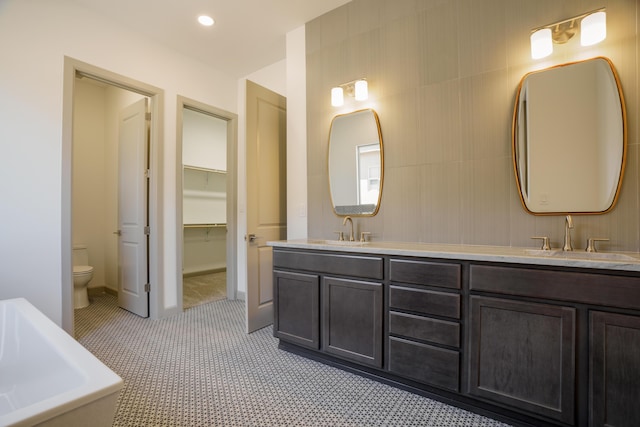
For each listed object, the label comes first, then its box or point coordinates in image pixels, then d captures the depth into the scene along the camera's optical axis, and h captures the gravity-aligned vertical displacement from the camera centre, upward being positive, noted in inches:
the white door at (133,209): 133.8 +0.5
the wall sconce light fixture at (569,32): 69.6 +40.9
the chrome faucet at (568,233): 71.8 -5.0
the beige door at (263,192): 119.2 +7.3
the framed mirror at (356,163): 104.3 +16.0
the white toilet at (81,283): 143.6 -33.0
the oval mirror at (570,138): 70.1 +16.9
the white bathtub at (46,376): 31.1 -20.6
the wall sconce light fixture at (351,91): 105.0 +40.3
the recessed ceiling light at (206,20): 117.4 +70.8
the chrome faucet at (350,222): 106.2 -4.2
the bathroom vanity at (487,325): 55.0 -24.1
